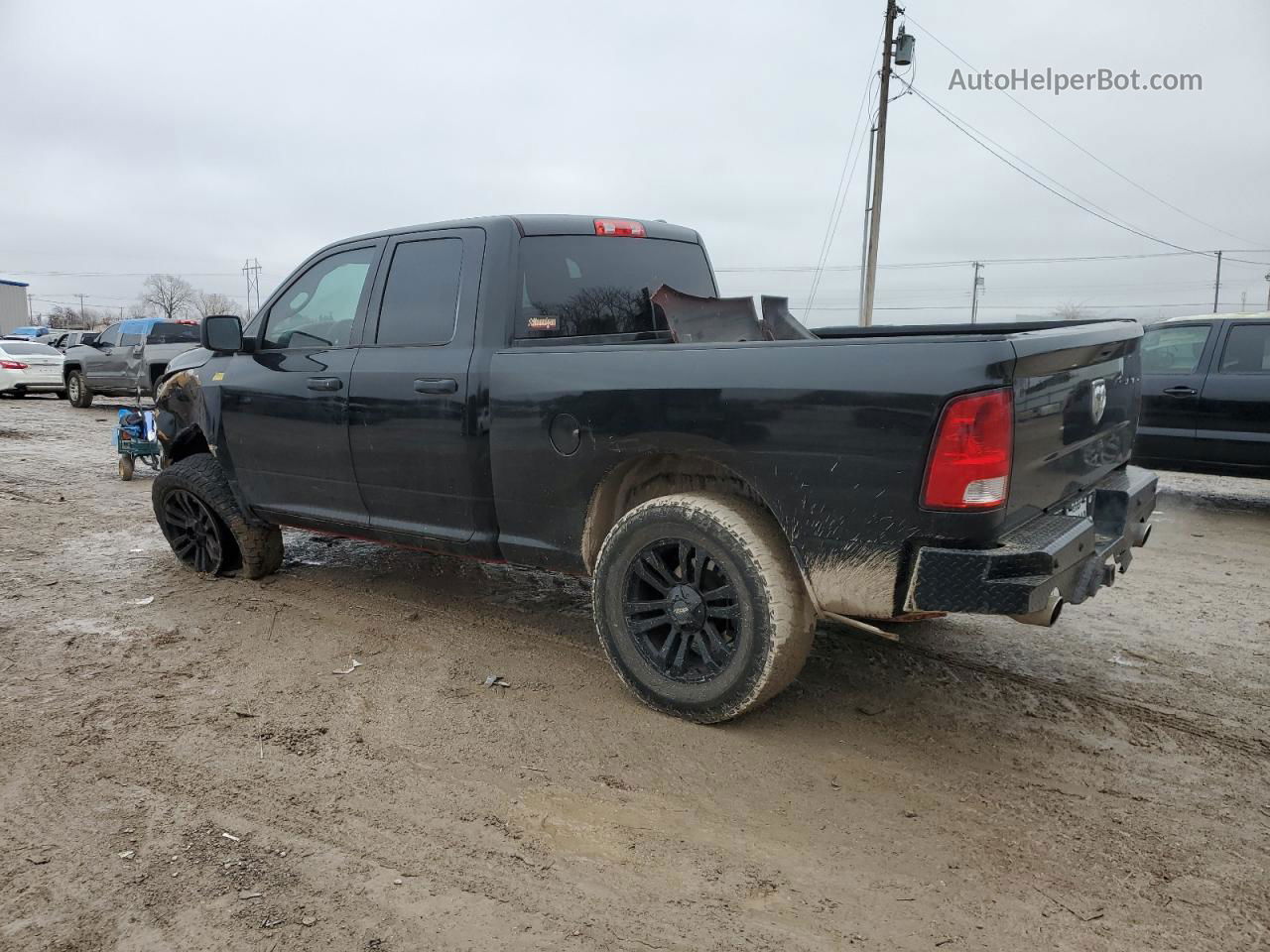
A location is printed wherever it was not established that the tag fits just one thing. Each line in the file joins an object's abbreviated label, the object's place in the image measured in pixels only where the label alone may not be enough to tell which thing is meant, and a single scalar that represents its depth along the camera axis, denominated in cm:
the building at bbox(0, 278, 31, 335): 7556
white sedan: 1956
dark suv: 726
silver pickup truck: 1744
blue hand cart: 879
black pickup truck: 279
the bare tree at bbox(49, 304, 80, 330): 10199
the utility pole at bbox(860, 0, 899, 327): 2000
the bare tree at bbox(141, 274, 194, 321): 8731
